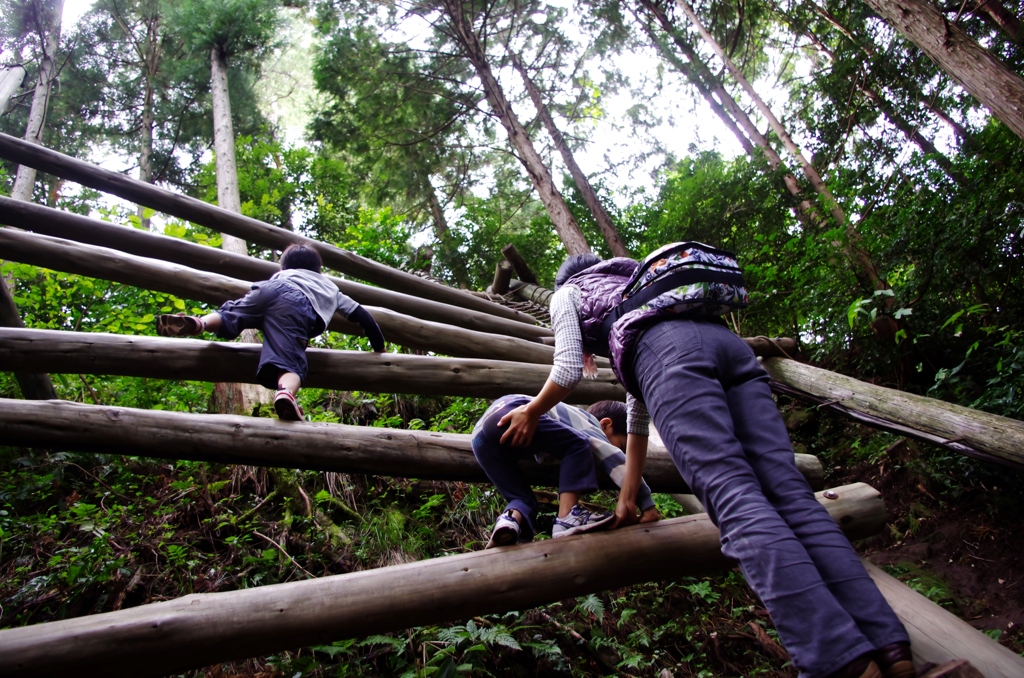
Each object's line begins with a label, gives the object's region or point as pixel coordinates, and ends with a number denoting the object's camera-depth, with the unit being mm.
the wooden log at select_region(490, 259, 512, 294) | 10188
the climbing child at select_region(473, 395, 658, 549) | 2670
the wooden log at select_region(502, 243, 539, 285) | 10234
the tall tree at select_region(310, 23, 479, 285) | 11273
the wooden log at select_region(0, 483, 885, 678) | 1954
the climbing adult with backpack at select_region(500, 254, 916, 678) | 1551
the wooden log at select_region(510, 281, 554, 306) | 9880
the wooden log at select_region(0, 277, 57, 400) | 4609
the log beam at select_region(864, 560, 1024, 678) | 2197
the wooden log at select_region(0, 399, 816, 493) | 2904
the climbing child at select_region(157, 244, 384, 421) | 3424
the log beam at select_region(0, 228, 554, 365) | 4207
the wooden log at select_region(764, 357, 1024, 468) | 3055
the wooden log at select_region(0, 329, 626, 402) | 3365
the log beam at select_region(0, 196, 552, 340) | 4551
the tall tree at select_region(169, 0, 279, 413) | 11281
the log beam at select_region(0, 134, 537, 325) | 5075
